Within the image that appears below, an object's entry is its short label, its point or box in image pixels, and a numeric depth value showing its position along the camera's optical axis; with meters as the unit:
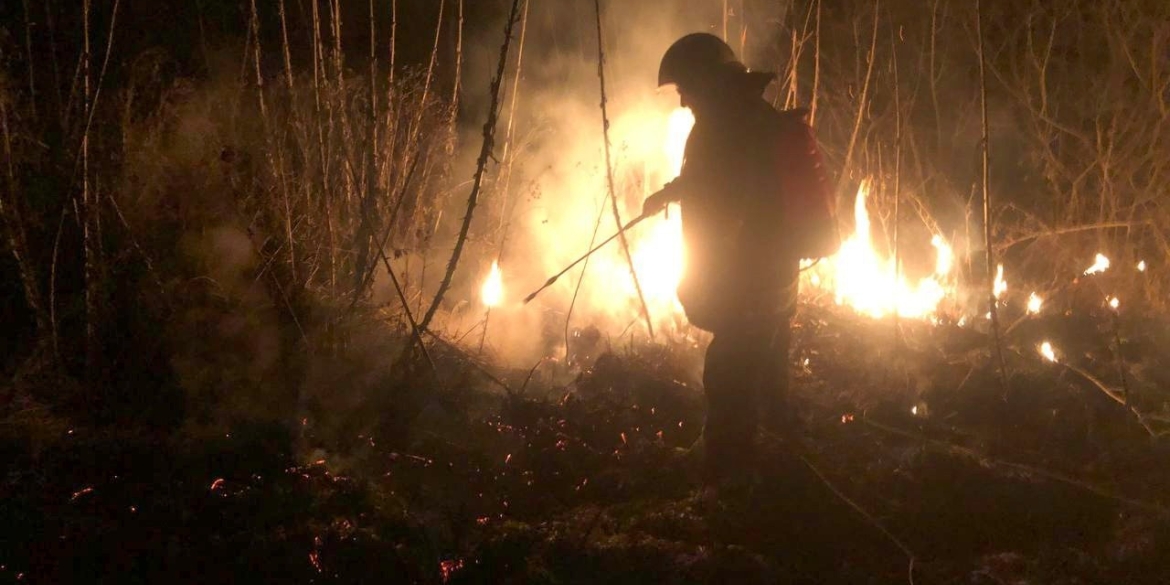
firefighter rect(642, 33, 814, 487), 3.14
